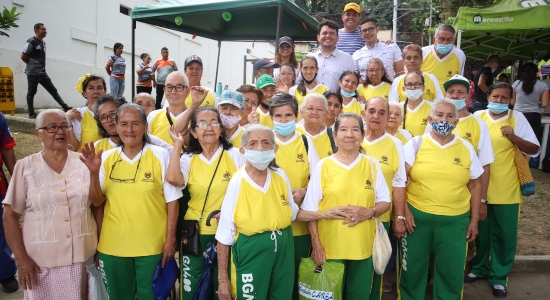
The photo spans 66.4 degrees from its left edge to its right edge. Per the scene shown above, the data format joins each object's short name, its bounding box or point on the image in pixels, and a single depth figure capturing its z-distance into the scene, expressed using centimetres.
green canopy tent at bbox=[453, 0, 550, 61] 823
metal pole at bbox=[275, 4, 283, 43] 726
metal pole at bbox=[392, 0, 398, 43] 2781
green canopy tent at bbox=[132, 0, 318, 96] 765
